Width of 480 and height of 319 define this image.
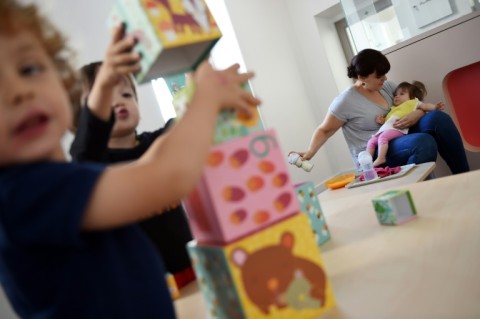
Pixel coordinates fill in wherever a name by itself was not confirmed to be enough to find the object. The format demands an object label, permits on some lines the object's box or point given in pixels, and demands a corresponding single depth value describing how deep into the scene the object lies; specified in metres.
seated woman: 1.69
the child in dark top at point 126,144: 0.69
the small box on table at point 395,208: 0.70
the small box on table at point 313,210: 0.74
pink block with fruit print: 0.47
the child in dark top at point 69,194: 0.37
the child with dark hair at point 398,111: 1.74
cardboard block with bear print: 0.47
